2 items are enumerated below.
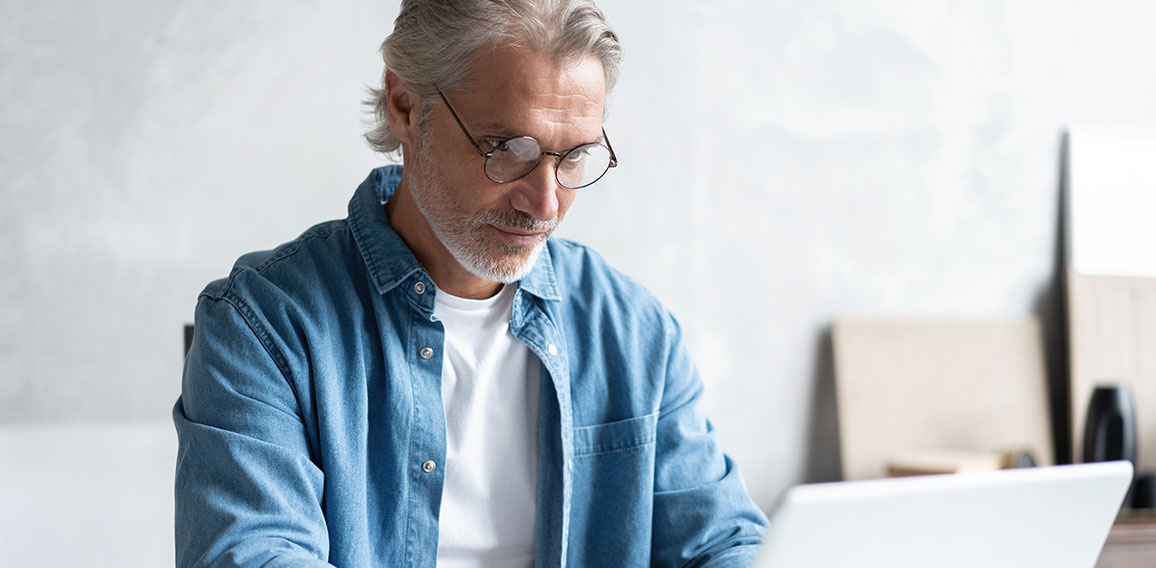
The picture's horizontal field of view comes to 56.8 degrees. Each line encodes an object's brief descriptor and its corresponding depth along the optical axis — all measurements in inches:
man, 50.8
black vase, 114.5
